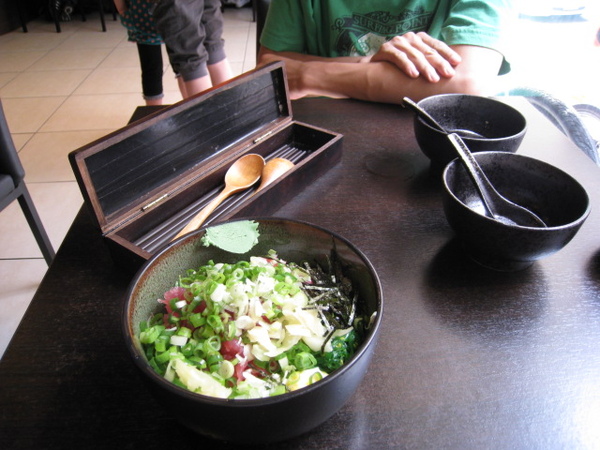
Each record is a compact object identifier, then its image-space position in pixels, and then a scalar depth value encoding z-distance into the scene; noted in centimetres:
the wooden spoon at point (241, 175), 80
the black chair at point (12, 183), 140
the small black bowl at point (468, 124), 82
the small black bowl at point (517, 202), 59
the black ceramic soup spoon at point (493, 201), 71
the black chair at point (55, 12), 444
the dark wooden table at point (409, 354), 46
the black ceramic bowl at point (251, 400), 37
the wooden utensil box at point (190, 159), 67
